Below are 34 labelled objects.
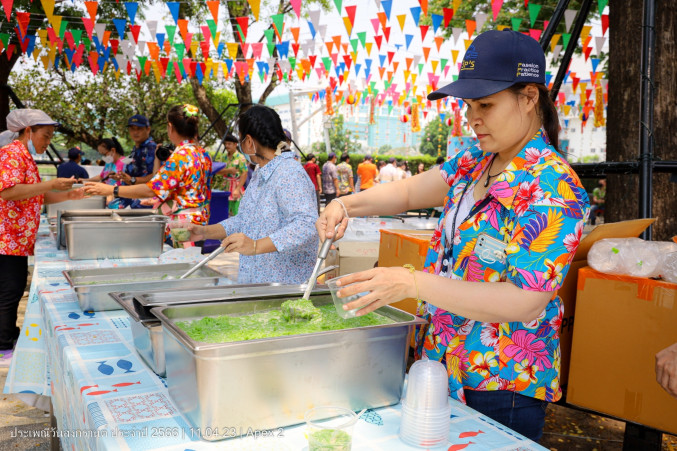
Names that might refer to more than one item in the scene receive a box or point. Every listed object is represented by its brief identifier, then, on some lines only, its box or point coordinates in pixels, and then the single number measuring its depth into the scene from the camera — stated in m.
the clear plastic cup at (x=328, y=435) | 0.88
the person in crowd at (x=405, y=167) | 16.26
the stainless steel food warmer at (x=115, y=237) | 2.77
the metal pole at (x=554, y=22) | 2.44
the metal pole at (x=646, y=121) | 2.17
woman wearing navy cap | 1.04
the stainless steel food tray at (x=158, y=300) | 1.28
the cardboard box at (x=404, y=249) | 2.74
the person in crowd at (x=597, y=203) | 11.20
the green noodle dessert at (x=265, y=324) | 1.08
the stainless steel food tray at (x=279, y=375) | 0.93
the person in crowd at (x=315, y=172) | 10.48
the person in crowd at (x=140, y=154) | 4.63
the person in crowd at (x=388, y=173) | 12.34
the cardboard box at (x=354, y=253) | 4.00
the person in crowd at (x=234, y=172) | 8.10
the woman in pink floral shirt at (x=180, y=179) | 3.33
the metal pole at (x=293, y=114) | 17.93
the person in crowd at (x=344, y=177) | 11.94
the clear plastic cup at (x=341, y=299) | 1.05
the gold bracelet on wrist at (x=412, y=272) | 1.06
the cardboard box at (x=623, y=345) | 1.74
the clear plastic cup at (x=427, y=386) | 0.96
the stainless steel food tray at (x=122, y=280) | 1.83
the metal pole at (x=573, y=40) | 2.57
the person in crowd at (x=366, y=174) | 12.16
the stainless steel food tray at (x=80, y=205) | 4.33
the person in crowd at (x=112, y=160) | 4.78
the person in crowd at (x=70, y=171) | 4.99
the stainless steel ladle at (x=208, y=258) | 1.87
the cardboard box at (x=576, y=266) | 1.98
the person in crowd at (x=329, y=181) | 12.06
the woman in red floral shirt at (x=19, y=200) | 3.19
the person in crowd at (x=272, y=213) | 2.15
